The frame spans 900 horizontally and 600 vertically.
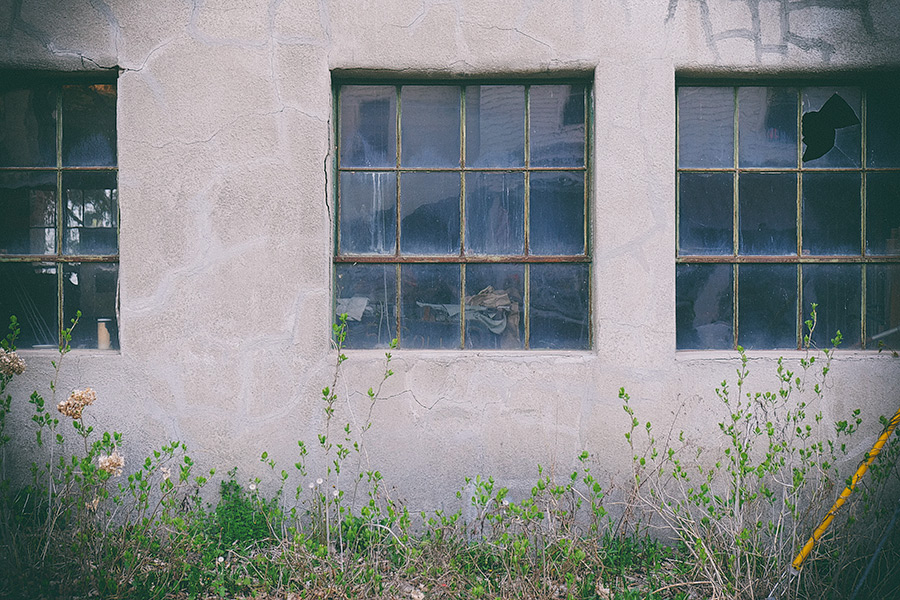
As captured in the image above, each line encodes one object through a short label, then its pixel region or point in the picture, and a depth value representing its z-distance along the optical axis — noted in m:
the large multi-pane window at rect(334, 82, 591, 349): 3.49
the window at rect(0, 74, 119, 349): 3.51
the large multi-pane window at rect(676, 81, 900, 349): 3.48
